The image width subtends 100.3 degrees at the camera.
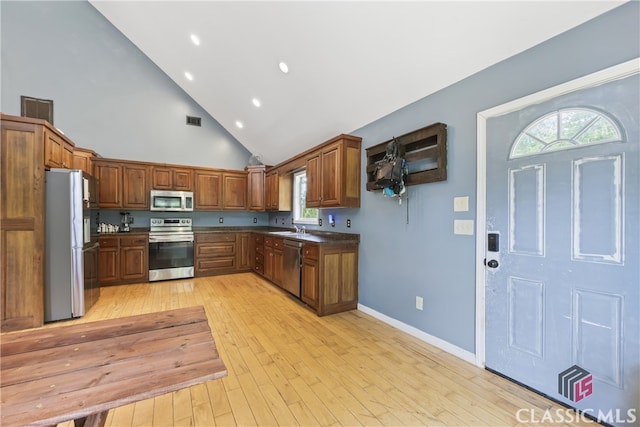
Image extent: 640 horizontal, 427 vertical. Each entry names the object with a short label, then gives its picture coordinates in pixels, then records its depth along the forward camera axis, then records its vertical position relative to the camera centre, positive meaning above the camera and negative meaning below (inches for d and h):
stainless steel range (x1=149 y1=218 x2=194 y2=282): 195.2 -29.6
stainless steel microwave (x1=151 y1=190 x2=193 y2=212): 205.6 +8.4
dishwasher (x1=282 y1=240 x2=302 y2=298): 147.9 -31.4
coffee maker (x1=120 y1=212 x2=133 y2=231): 203.5 -6.8
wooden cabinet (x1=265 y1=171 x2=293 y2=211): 217.3 +16.3
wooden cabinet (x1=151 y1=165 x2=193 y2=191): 207.8 +26.6
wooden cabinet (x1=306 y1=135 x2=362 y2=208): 137.6 +21.1
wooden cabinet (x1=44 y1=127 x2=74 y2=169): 119.9 +29.9
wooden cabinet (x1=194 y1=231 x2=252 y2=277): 211.9 -34.0
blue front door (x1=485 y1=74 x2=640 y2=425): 60.8 -9.4
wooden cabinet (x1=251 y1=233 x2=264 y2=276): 208.5 -33.8
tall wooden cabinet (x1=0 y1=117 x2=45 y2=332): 112.0 -5.9
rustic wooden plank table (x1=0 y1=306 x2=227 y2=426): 32.1 -23.3
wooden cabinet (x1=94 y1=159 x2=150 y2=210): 192.4 +20.3
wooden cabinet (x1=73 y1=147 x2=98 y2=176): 177.0 +35.4
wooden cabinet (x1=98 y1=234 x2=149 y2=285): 182.2 -33.4
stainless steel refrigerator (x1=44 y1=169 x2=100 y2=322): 120.4 -15.4
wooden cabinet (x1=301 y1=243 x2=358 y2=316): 130.3 -33.2
